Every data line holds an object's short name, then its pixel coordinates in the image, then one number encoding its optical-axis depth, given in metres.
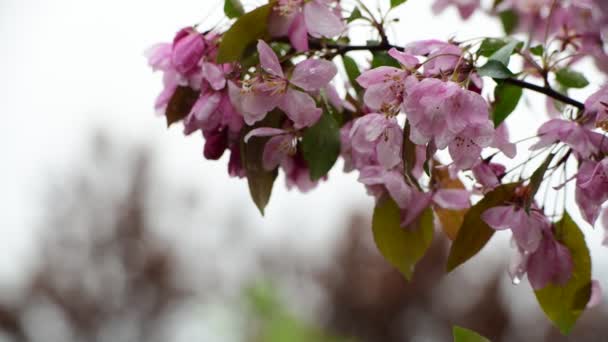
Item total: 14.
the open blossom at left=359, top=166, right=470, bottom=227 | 1.55
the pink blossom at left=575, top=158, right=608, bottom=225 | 1.48
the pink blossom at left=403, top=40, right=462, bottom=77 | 1.48
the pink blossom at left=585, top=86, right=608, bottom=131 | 1.48
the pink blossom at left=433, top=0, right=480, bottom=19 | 1.72
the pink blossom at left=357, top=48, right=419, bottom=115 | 1.47
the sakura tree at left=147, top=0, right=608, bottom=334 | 1.48
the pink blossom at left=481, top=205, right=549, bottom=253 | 1.51
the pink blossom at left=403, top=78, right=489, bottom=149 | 1.45
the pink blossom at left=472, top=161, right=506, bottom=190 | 1.52
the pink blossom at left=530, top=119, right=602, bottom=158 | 1.51
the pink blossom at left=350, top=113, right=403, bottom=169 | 1.48
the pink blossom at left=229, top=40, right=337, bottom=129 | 1.50
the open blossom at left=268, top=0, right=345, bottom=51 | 1.52
